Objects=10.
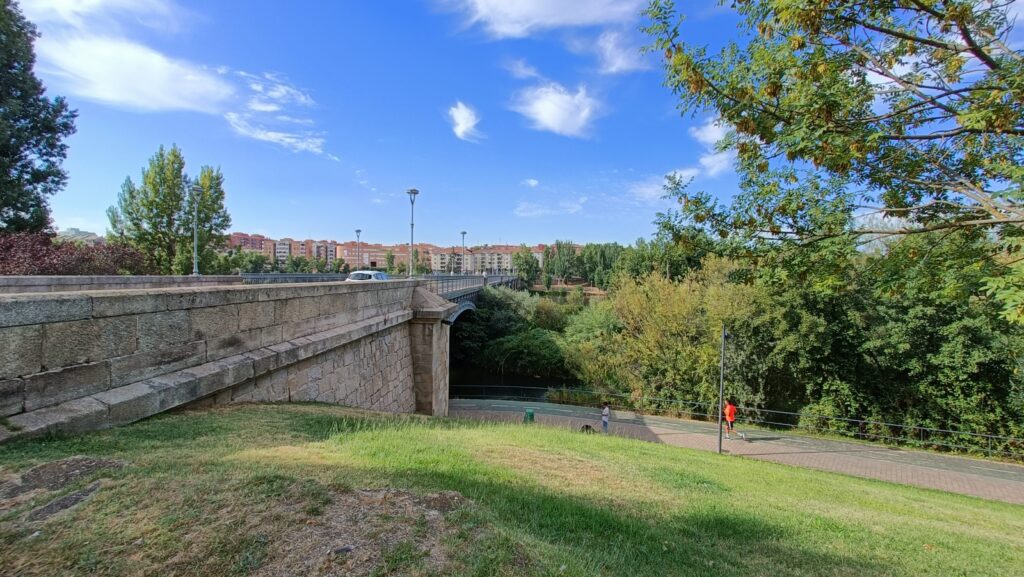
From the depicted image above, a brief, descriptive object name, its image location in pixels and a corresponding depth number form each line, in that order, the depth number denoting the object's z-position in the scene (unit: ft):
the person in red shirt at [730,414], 53.62
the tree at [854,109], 14.07
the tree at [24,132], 51.75
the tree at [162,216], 95.40
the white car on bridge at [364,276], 74.13
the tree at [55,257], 42.60
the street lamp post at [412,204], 76.71
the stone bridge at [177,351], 10.13
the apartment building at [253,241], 434.30
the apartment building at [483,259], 537.65
